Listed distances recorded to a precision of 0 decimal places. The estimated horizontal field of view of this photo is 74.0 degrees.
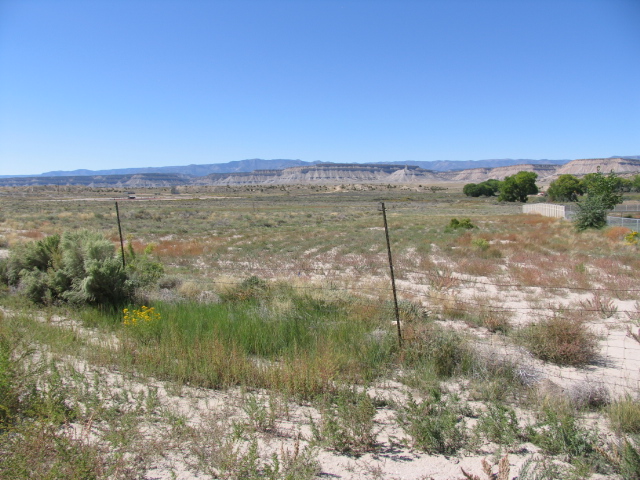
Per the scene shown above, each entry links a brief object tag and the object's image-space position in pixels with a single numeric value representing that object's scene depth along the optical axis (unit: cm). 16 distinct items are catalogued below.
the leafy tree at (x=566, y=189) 7331
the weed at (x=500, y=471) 343
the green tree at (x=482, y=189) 10341
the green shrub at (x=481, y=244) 1968
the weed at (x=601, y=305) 917
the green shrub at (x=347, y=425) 415
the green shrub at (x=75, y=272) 865
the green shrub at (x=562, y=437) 405
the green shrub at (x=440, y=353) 602
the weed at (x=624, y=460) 371
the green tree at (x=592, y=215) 2939
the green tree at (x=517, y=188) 8025
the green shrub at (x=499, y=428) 424
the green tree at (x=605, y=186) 3516
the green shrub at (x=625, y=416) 459
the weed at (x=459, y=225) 3078
